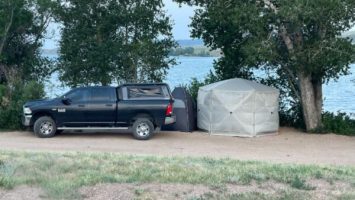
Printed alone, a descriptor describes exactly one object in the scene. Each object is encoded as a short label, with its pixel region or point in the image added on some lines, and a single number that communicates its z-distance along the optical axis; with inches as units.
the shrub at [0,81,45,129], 957.2
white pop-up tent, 928.3
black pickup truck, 869.8
